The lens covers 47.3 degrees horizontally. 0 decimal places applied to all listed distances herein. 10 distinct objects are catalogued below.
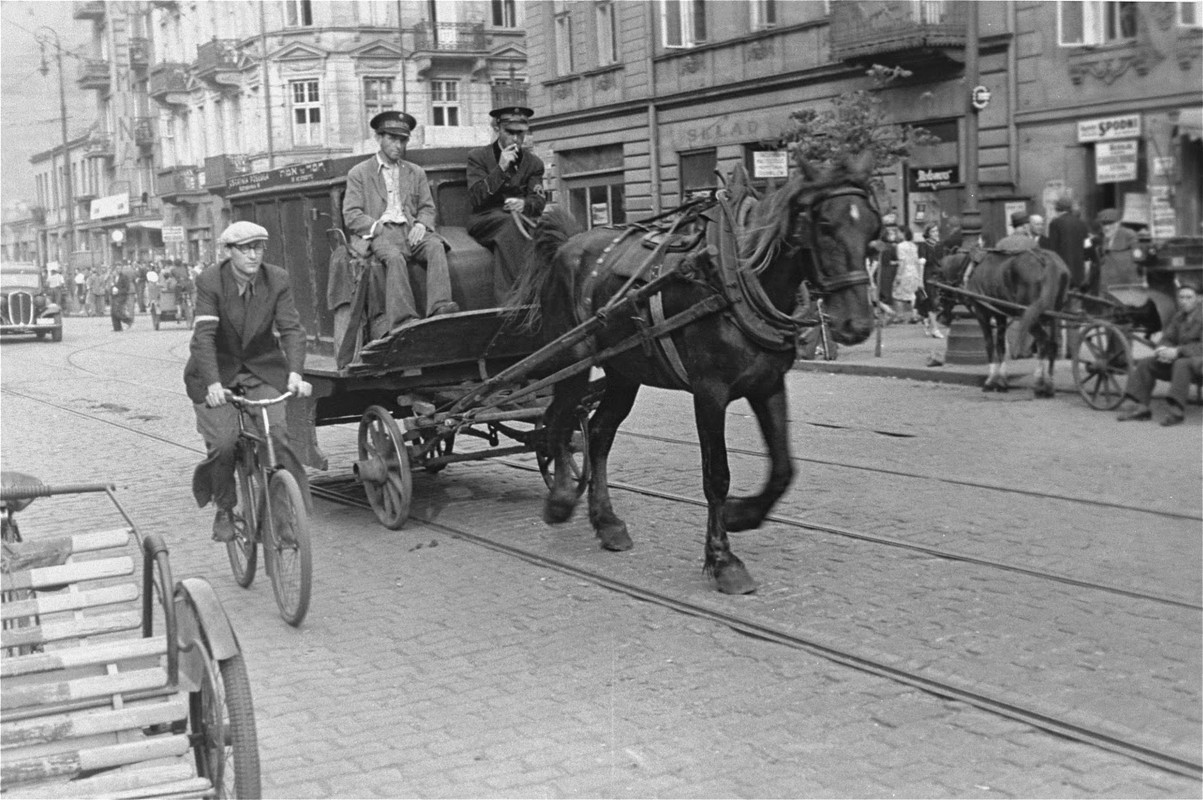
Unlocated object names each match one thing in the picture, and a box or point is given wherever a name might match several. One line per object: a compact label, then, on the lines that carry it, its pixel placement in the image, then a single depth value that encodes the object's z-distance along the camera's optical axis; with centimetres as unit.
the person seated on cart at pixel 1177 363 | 1158
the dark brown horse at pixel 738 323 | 635
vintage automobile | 3200
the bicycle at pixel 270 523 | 648
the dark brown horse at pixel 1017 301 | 1438
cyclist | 701
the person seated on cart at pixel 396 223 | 862
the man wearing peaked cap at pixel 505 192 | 898
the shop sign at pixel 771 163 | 1744
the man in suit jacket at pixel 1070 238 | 1262
